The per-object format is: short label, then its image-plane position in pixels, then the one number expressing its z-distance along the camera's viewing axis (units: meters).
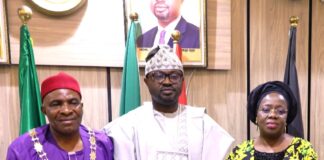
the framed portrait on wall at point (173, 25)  2.23
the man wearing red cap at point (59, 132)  1.39
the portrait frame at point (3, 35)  2.14
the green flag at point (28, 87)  1.87
